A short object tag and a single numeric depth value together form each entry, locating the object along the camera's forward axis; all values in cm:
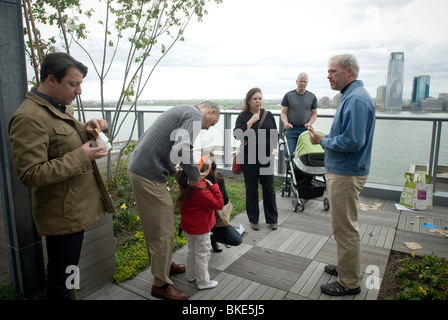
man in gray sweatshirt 233
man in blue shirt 238
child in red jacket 267
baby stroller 457
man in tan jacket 157
